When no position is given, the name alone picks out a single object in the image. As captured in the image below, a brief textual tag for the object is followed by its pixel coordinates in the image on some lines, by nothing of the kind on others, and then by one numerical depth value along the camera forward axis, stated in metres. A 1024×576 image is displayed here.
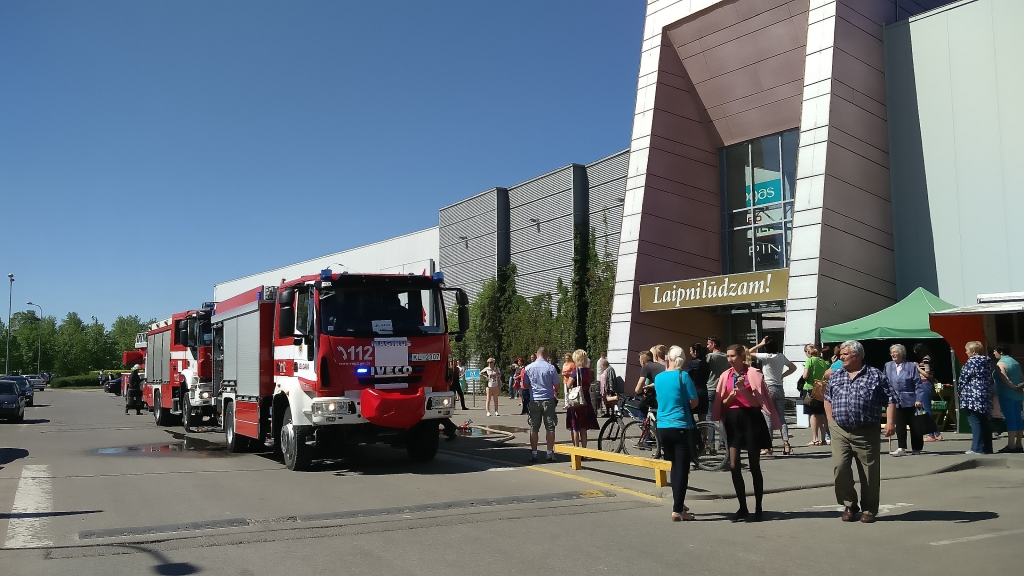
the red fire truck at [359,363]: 11.87
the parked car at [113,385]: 56.25
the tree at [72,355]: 105.31
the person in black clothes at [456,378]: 19.96
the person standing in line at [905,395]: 12.91
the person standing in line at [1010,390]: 12.56
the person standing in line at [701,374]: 12.38
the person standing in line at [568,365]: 18.39
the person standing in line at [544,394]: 12.90
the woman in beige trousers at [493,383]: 24.38
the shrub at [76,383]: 94.56
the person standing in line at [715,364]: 13.09
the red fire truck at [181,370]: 19.52
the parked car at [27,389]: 36.70
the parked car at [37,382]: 71.26
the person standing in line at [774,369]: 13.71
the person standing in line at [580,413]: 13.27
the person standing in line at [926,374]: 13.50
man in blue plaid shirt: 7.85
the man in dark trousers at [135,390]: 31.70
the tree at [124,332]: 115.88
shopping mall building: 19.91
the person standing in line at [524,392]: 18.49
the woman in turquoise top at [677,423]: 8.12
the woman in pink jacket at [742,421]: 8.23
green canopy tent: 16.83
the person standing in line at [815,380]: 14.12
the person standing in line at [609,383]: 16.05
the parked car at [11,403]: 26.67
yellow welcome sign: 21.84
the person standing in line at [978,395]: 12.41
